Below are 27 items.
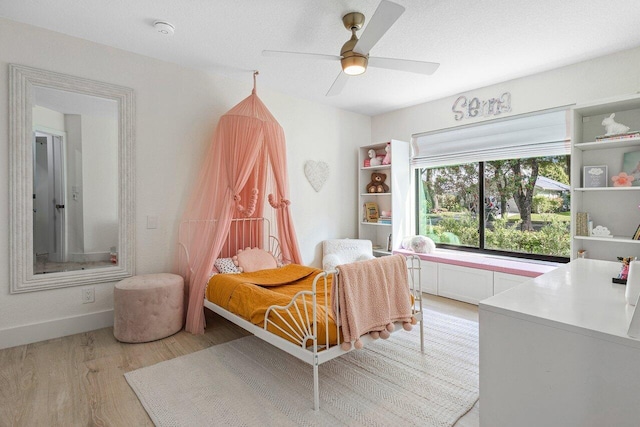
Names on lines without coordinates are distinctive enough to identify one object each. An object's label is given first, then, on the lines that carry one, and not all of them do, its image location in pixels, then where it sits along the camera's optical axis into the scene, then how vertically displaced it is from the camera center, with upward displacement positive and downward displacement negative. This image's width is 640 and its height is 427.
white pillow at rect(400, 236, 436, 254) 4.41 -0.49
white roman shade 3.49 +0.83
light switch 3.21 -0.10
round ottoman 2.71 -0.83
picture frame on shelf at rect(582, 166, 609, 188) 3.03 +0.30
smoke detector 2.54 +1.45
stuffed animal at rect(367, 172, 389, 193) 4.84 +0.37
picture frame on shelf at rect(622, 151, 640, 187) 2.91 +0.39
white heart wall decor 4.43 +0.51
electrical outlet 2.95 -0.77
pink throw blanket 2.01 -0.57
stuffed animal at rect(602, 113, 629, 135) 2.89 +0.73
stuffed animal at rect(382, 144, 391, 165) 4.61 +0.75
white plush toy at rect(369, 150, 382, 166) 4.78 +0.74
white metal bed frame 1.92 -0.78
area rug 1.84 -1.16
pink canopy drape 3.10 +0.25
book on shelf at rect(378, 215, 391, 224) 4.71 -0.16
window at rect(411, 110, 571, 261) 3.64 +0.29
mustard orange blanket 2.20 -0.67
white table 0.96 -0.50
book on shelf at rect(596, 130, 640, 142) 2.78 +0.63
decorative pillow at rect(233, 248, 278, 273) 3.39 -0.54
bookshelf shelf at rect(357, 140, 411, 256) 4.61 +0.18
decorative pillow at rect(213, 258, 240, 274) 3.23 -0.56
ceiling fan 2.04 +1.10
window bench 3.50 -0.74
